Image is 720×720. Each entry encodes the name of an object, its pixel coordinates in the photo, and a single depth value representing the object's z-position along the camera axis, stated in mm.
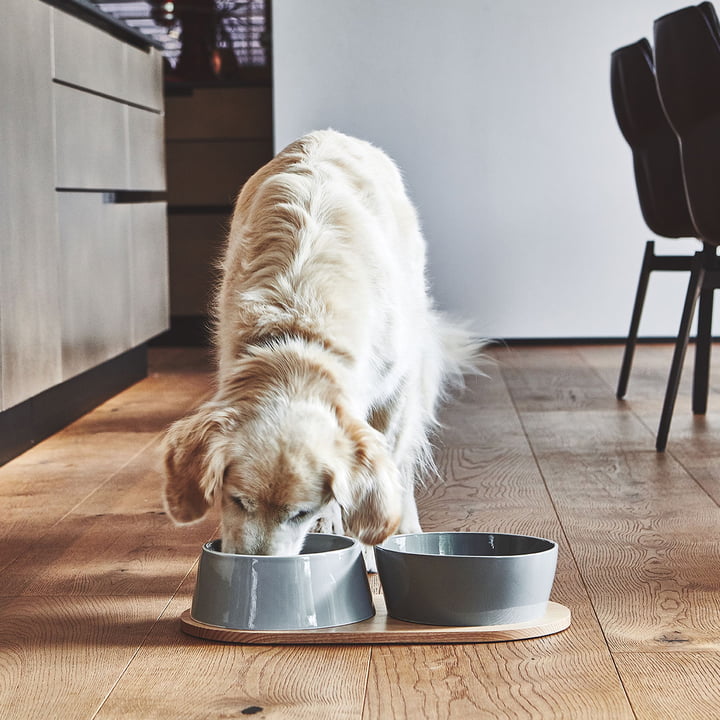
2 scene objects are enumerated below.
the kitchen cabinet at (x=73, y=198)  2588
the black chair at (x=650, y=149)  3182
